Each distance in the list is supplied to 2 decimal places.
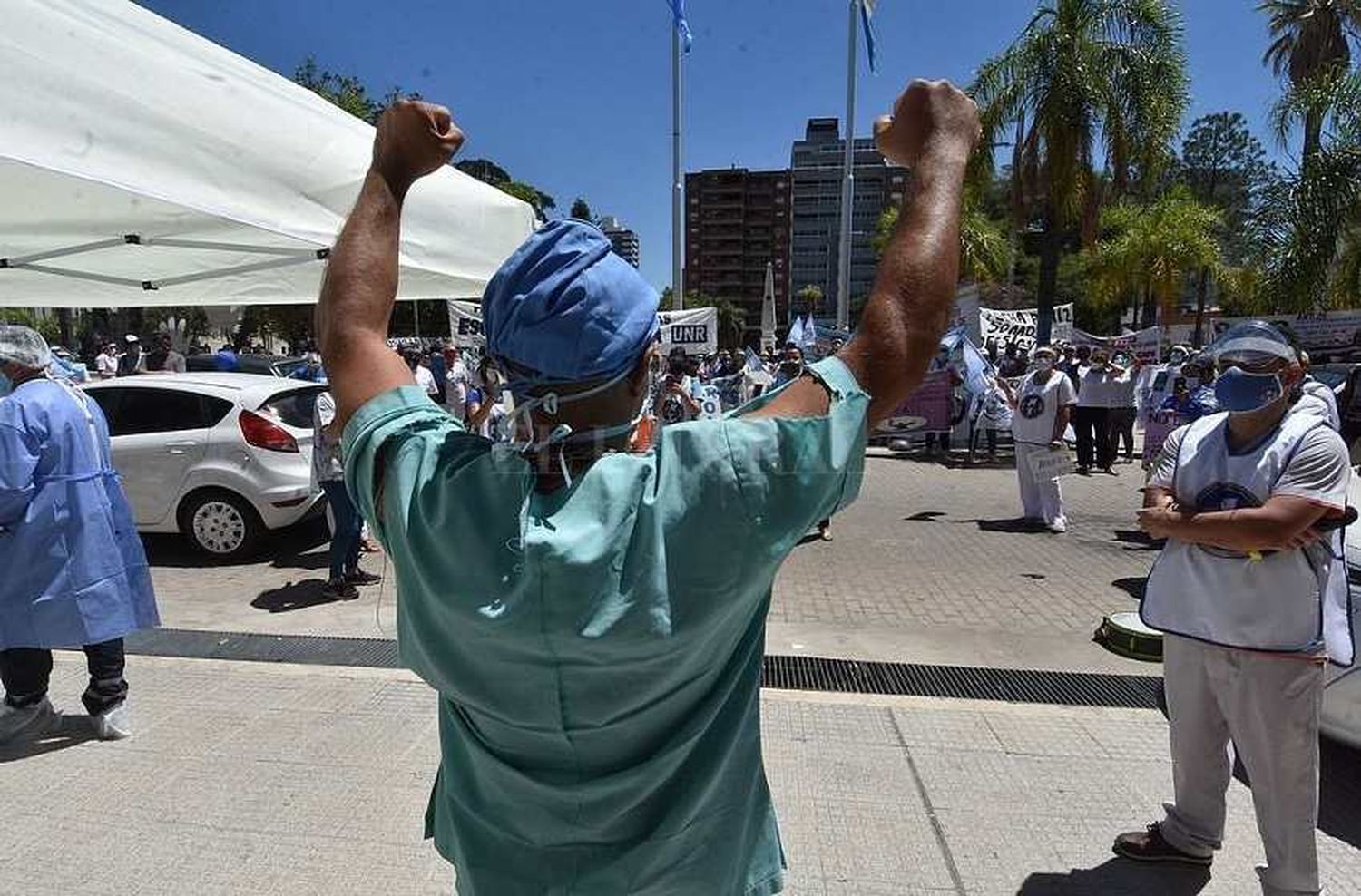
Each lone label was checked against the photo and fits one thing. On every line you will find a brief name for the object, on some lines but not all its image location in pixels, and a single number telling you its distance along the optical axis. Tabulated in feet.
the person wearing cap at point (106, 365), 62.18
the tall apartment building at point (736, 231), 422.00
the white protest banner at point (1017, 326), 76.38
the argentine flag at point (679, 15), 35.17
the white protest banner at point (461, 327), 52.80
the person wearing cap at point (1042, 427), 28.14
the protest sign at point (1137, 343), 73.87
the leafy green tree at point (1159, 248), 90.27
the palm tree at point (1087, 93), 53.78
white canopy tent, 4.62
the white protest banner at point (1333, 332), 48.26
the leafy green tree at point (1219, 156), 216.74
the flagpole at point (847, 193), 51.24
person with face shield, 8.55
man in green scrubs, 3.33
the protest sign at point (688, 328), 52.24
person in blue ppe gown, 12.48
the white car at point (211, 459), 24.02
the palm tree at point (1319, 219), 39.19
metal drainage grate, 15.29
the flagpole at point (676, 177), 51.08
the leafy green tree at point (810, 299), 224.94
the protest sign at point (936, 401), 41.86
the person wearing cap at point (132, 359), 49.34
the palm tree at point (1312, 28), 66.69
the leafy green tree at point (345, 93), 83.92
